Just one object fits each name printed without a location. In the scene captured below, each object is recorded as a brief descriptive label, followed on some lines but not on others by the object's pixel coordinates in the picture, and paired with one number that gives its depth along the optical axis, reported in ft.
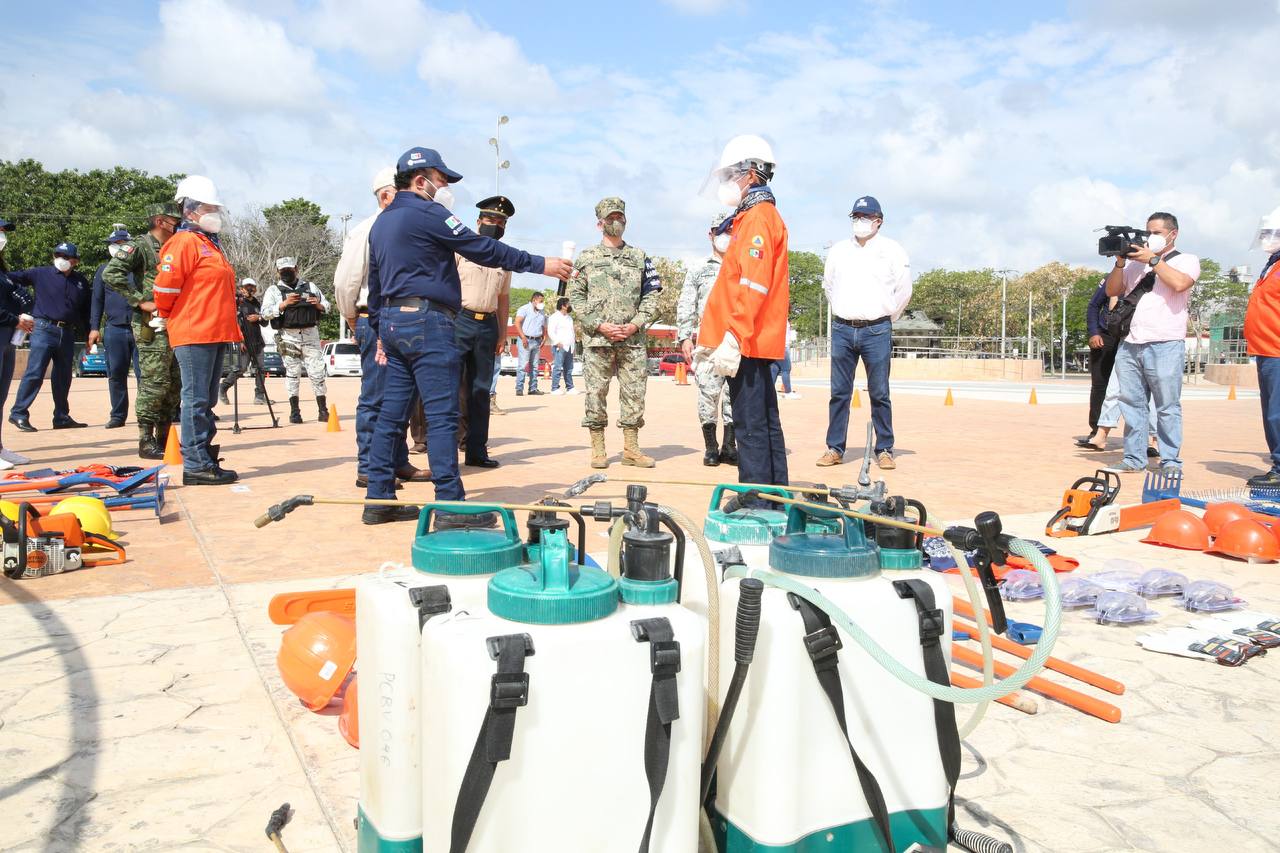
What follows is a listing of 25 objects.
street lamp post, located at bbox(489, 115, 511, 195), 122.11
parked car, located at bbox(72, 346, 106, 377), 94.94
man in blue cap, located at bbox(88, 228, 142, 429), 34.17
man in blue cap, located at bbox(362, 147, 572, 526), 15.16
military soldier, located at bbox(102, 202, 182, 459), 25.59
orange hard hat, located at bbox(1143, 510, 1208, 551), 15.72
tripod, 33.63
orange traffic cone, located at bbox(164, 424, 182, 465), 23.87
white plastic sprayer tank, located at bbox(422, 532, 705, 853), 4.92
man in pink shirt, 22.63
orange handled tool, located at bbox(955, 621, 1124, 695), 9.30
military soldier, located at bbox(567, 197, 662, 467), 24.08
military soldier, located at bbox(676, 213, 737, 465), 25.50
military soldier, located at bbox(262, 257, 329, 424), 35.04
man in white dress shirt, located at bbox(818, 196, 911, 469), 25.04
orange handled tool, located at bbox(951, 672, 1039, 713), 8.89
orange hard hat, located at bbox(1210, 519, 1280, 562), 14.90
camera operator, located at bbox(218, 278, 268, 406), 37.04
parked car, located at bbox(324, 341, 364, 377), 110.73
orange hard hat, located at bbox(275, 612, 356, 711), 8.36
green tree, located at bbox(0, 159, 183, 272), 147.64
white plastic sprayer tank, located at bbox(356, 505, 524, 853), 5.66
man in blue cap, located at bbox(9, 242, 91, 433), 32.81
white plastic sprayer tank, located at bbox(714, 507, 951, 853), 5.53
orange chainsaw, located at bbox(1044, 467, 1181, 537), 16.62
